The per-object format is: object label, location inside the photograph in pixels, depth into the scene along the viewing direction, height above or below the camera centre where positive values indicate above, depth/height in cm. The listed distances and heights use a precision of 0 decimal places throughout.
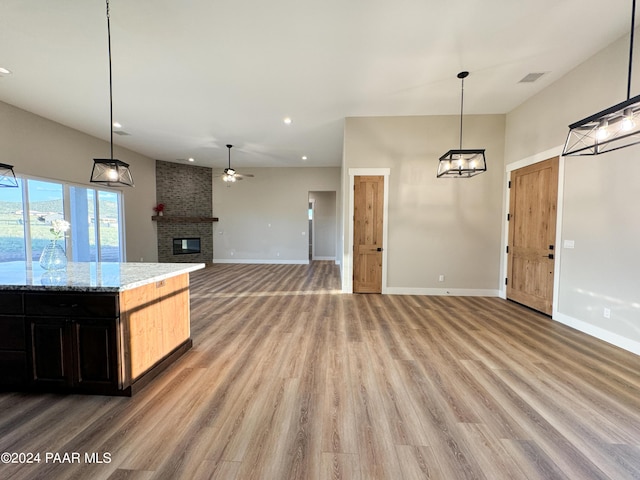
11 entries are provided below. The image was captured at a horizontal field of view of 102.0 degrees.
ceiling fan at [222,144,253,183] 698 +135
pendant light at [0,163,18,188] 294 +63
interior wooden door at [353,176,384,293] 524 -15
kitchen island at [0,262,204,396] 197 -86
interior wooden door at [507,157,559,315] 394 -12
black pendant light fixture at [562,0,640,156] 163 +71
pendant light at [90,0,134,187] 276 +58
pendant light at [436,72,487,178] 342 +89
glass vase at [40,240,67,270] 240 -32
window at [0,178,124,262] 464 +10
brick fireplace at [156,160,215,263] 879 +42
